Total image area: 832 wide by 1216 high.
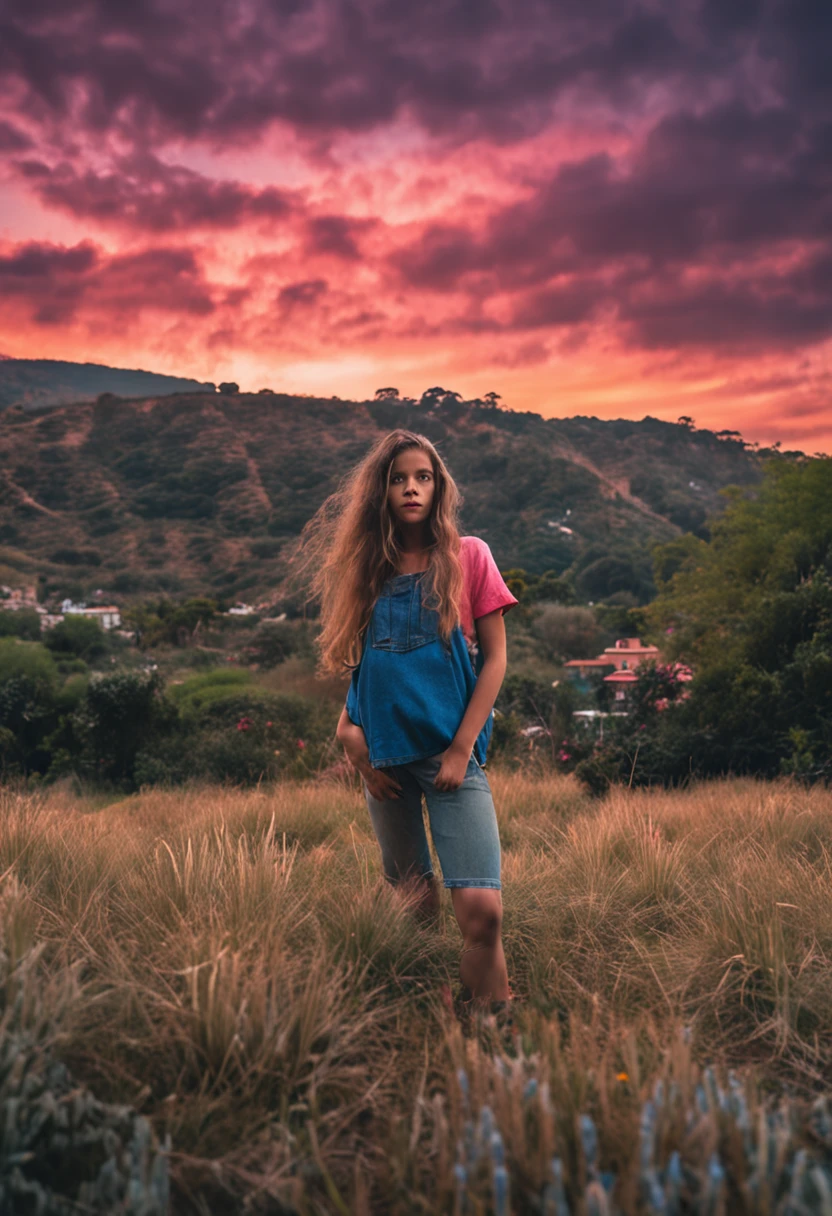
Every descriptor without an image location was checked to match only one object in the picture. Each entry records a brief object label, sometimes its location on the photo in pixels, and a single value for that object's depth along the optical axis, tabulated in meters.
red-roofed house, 20.28
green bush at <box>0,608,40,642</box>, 29.92
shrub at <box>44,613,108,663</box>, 27.34
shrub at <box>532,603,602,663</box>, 29.20
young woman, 2.91
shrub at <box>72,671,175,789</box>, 13.81
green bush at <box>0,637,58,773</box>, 15.59
